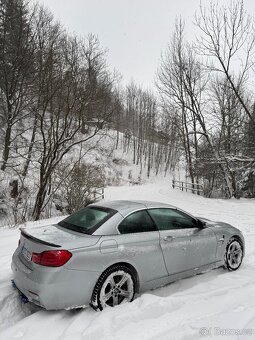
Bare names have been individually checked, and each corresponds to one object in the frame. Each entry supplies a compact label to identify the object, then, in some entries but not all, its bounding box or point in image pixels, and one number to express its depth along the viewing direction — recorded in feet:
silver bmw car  10.68
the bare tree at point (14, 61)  48.32
